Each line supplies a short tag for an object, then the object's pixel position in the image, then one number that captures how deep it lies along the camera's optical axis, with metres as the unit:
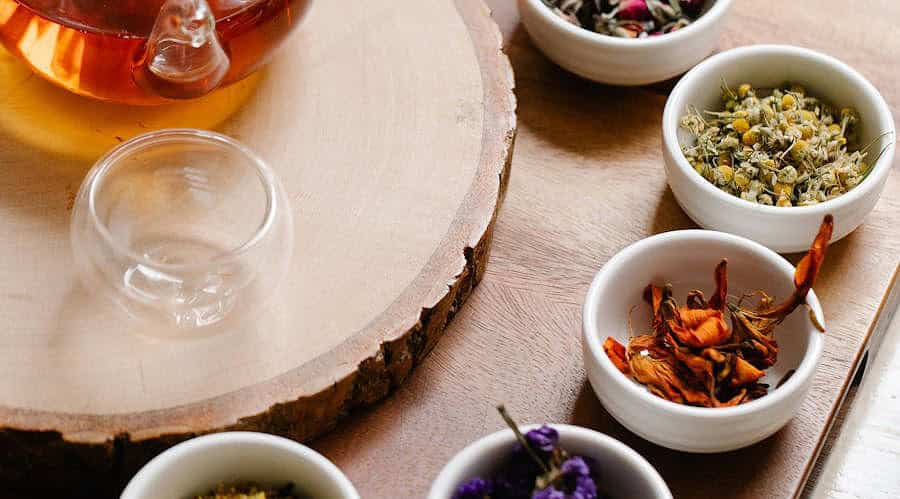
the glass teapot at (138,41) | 0.87
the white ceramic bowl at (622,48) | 1.14
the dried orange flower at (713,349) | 0.94
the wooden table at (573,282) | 0.98
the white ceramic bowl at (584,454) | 0.84
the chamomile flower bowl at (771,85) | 1.03
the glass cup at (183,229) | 0.89
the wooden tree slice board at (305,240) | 0.88
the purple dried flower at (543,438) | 0.83
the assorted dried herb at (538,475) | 0.81
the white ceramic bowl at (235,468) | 0.83
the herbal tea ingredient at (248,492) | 0.86
